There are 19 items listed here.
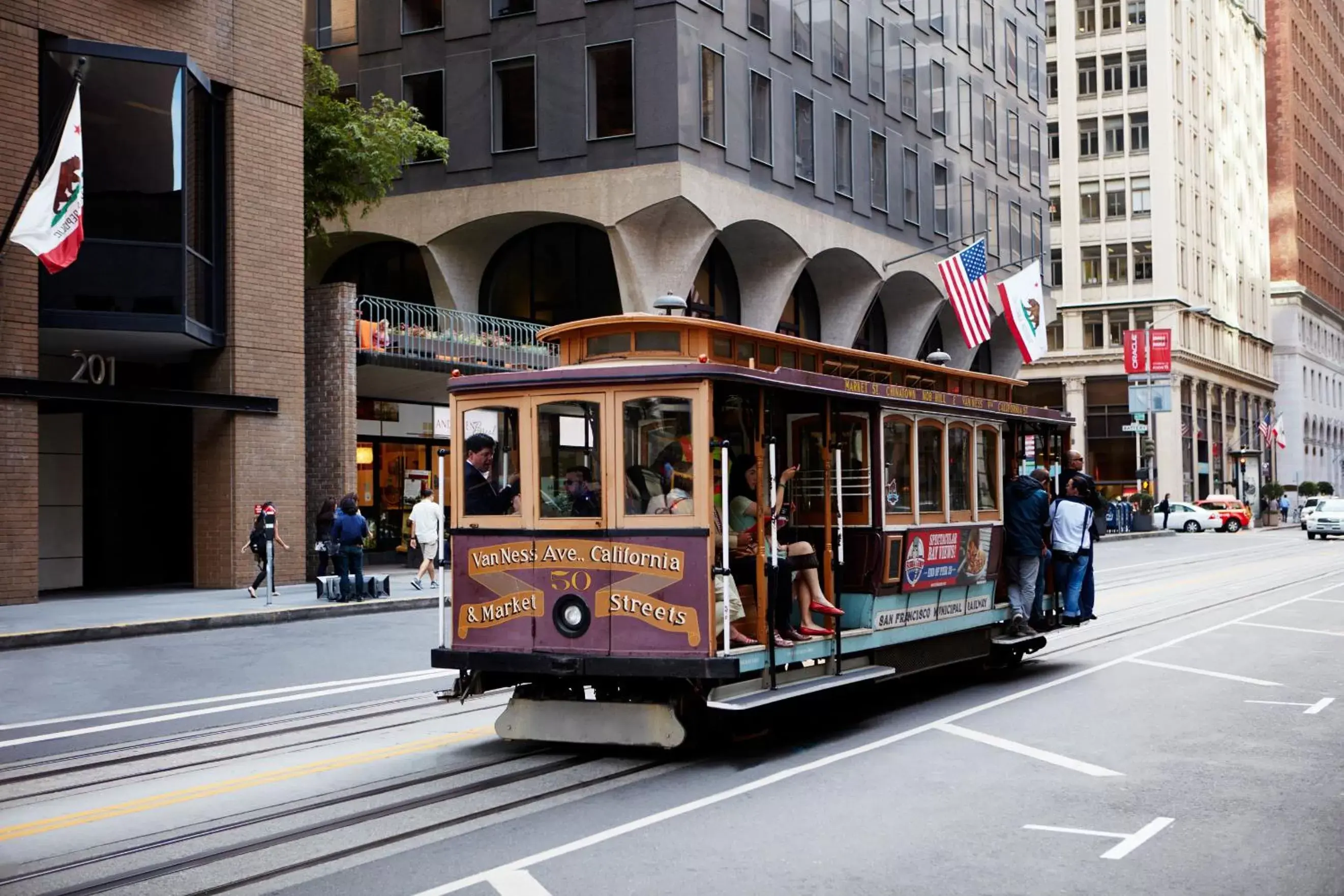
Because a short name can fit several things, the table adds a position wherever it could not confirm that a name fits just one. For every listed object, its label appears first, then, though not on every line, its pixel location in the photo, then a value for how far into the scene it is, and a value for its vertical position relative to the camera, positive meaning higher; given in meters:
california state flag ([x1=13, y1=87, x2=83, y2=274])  18.86 +3.97
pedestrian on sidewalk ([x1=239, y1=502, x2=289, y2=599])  23.61 -0.64
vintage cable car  9.16 -0.22
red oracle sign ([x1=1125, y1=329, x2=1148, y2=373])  56.47 +5.50
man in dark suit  9.71 +0.08
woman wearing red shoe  9.82 -0.40
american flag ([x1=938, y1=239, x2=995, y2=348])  27.72 +4.08
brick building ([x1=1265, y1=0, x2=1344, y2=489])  101.44 +19.09
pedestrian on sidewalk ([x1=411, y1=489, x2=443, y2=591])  23.67 -0.43
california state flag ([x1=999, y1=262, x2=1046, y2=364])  28.58 +3.81
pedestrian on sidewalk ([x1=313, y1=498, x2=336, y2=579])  25.33 -0.45
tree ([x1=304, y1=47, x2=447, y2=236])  29.36 +7.46
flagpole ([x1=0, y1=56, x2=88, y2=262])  18.22 +4.71
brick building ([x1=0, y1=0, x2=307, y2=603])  21.70 +3.25
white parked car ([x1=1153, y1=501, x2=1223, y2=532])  64.44 -1.41
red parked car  64.38 -1.17
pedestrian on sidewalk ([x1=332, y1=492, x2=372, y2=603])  22.33 -0.67
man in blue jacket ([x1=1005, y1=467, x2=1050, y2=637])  13.51 -0.46
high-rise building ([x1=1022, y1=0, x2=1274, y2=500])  73.69 +14.14
